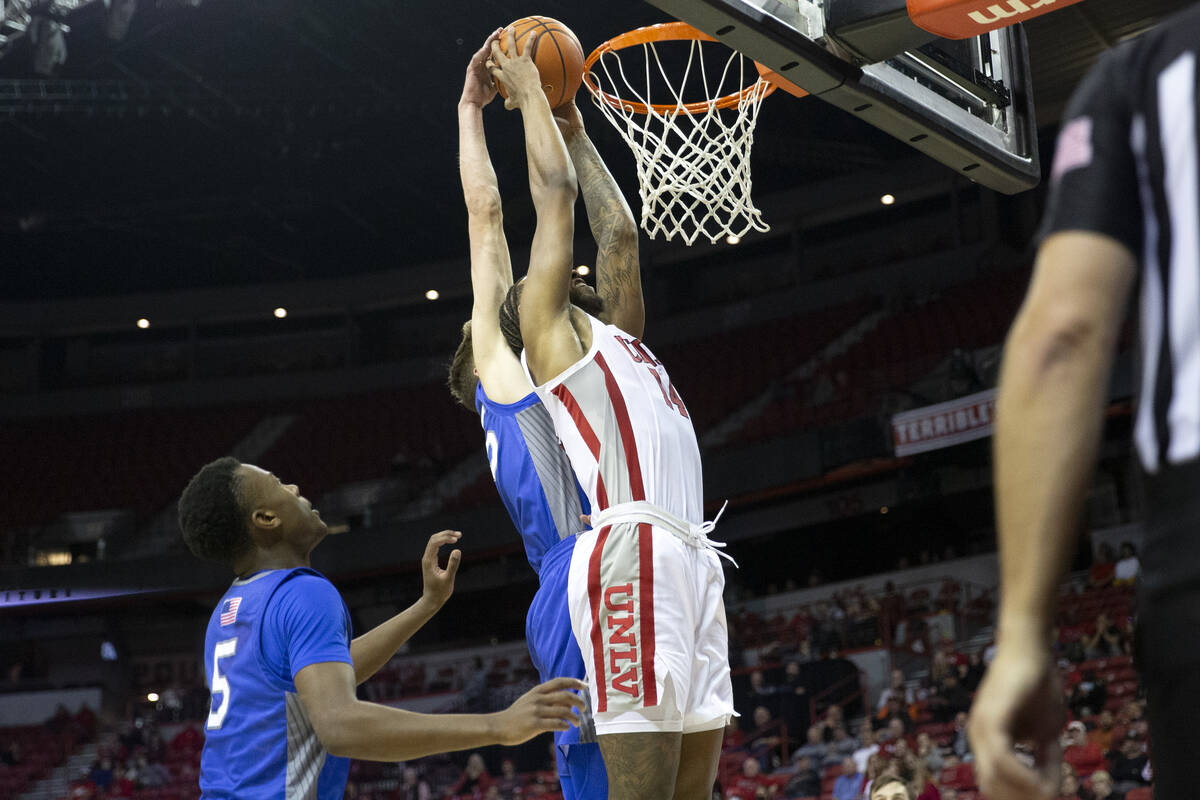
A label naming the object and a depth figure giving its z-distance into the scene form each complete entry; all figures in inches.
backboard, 154.3
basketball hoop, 198.5
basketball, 151.1
